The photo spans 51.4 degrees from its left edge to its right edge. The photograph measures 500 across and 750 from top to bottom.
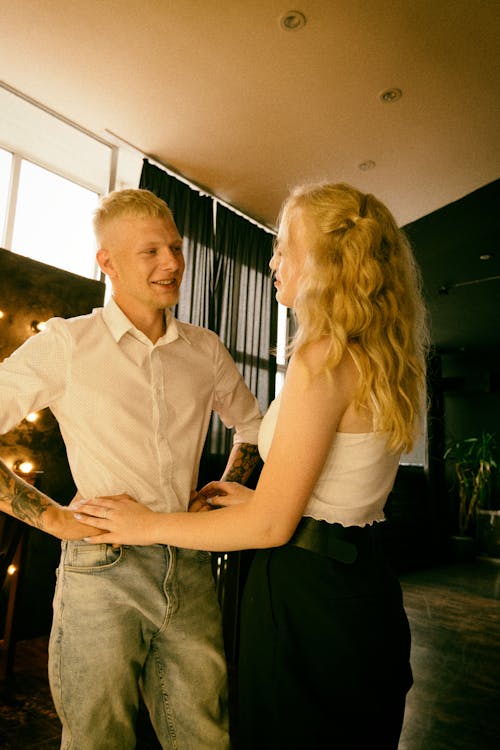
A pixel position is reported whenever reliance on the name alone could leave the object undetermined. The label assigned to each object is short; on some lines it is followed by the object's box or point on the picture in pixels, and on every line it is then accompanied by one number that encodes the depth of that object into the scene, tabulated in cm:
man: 110
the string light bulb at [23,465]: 322
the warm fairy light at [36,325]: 337
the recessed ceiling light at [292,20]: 281
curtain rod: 390
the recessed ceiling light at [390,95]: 354
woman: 94
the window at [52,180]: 377
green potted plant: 772
